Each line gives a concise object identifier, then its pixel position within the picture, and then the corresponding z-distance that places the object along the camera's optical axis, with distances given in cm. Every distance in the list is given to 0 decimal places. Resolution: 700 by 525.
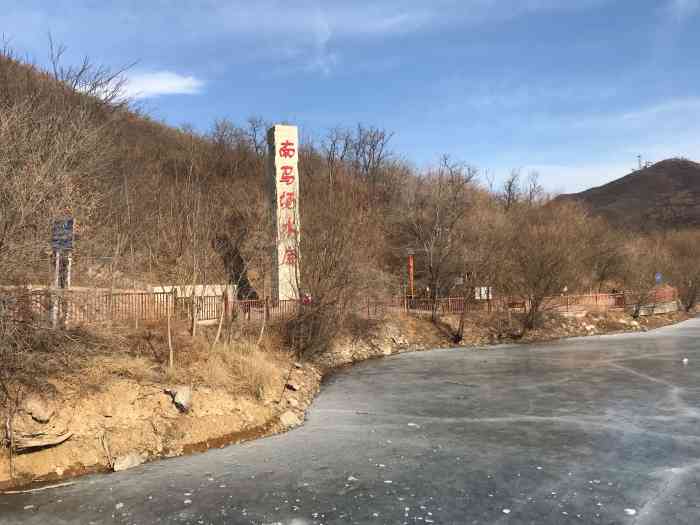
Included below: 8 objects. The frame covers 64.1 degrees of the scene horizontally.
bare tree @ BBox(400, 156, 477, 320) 3388
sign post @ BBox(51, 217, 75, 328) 1023
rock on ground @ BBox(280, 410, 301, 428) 1290
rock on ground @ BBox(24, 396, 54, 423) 1007
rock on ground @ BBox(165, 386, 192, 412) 1188
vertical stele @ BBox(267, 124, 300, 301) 2111
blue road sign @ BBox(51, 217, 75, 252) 1021
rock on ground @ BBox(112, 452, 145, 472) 993
